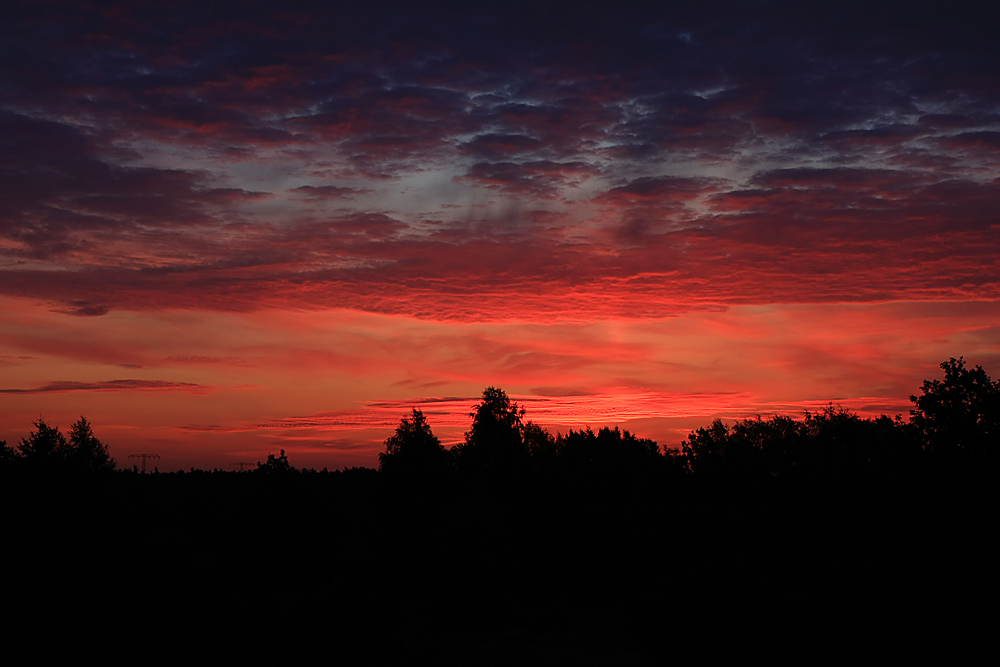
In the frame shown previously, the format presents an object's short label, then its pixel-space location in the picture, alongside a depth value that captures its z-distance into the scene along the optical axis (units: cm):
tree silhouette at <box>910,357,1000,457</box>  6688
